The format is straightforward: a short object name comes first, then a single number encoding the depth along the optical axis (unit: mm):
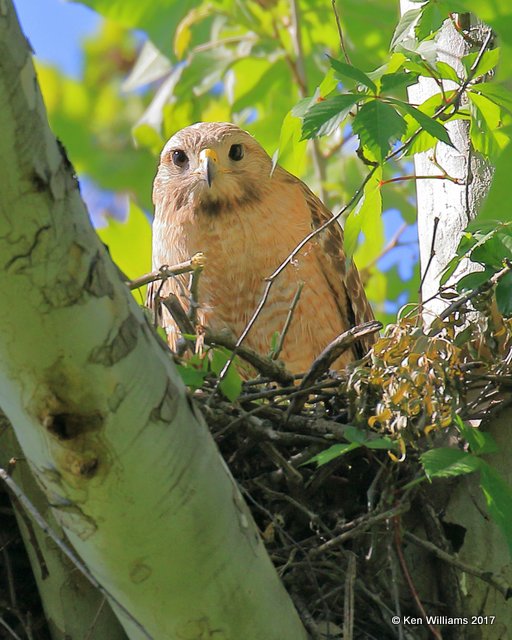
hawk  9484
